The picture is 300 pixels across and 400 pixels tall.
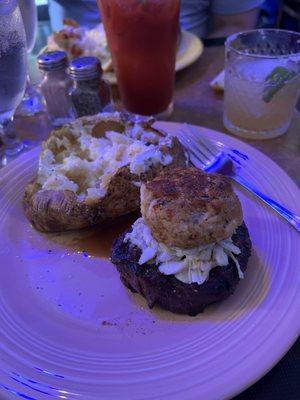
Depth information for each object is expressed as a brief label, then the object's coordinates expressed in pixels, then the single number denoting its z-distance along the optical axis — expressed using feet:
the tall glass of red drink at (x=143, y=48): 1.21
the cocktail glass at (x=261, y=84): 1.20
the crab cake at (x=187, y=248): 0.71
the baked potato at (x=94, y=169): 0.95
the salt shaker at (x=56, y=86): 1.37
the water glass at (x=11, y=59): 1.03
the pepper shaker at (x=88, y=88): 1.30
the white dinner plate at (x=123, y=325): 0.60
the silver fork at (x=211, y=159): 0.95
